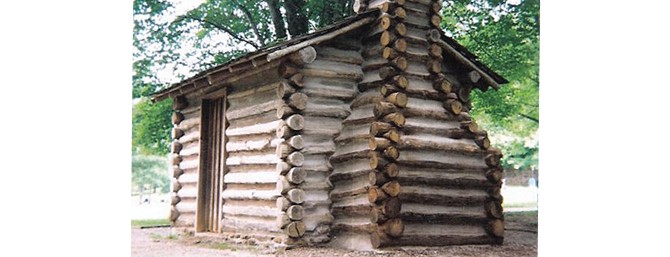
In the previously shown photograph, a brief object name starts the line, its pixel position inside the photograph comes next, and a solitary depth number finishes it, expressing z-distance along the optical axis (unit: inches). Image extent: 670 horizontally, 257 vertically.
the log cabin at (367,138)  284.7
